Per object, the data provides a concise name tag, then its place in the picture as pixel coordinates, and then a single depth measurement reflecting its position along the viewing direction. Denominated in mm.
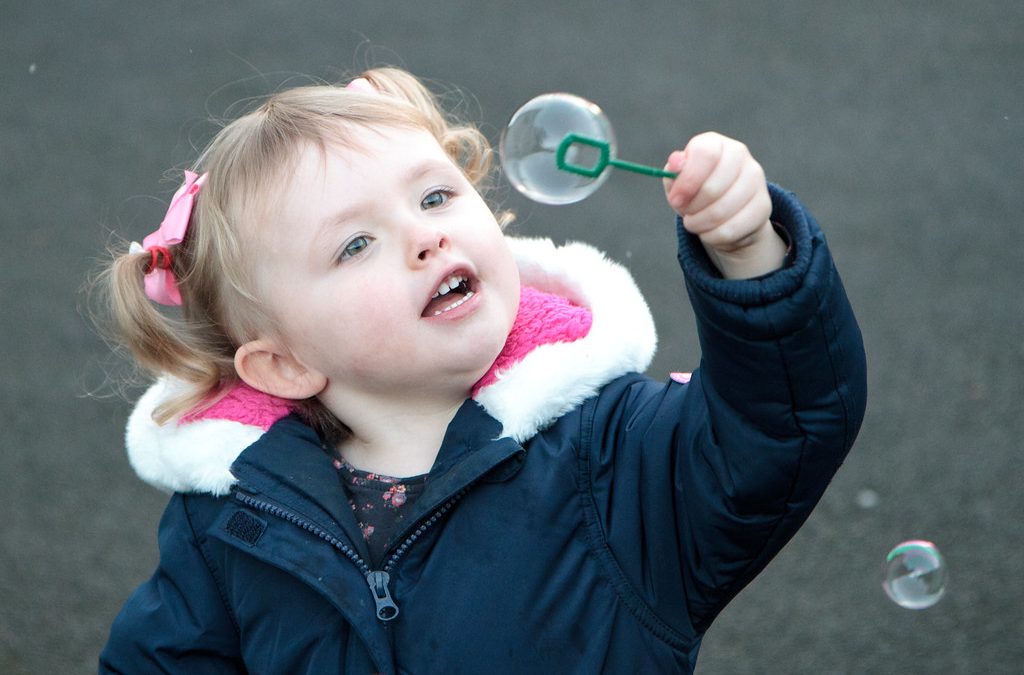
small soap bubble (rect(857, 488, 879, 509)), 2376
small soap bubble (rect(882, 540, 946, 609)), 2059
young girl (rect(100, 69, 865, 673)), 1739
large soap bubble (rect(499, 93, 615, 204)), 1819
